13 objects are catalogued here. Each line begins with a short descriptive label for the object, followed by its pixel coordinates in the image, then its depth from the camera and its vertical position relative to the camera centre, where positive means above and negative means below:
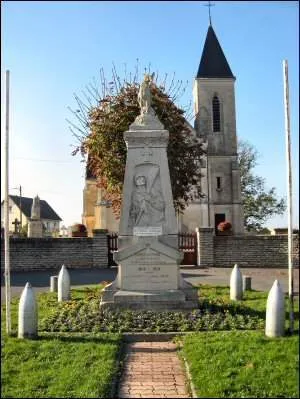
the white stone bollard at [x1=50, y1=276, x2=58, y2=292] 13.83 -1.22
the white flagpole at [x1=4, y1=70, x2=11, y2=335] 7.04 -0.05
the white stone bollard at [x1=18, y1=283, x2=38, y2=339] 7.35 -1.13
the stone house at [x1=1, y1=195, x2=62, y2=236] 58.83 +3.18
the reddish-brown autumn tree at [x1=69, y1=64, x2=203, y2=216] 19.73 +3.87
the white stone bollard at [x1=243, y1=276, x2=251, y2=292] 13.27 -1.21
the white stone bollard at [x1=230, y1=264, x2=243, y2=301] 11.34 -1.10
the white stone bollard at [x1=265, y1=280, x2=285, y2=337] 6.54 -0.99
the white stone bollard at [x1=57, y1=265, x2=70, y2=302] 11.63 -1.11
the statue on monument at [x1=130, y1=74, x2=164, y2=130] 10.36 +2.50
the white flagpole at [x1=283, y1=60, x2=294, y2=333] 5.20 +0.72
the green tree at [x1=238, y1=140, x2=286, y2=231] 49.41 +3.41
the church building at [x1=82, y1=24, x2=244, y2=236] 39.00 +6.39
